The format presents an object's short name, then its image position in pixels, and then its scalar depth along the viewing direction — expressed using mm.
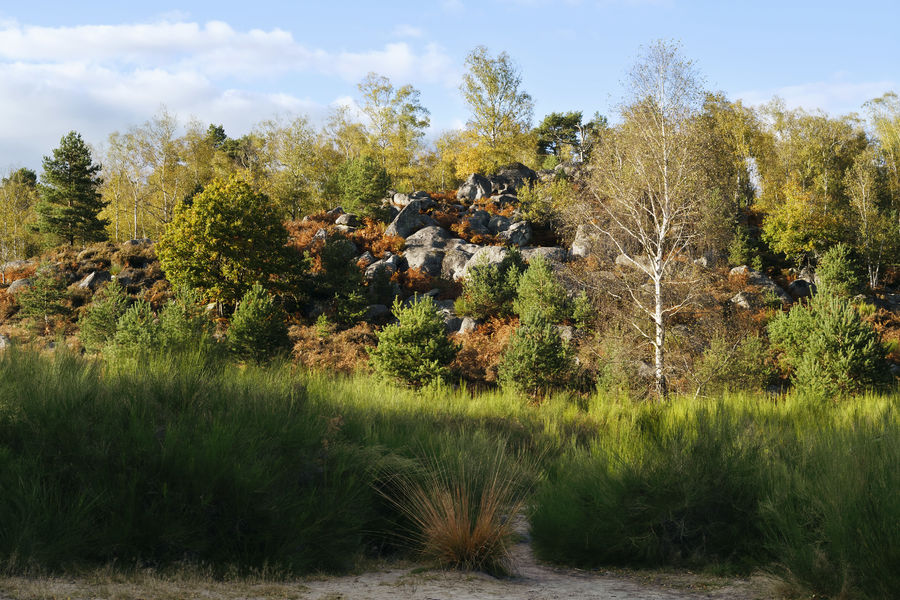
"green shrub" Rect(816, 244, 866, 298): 31525
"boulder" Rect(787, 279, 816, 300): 33969
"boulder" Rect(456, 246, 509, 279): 31647
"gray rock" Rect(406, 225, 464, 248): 36938
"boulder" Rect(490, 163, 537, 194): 47688
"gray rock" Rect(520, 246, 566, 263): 32922
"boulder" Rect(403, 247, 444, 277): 34625
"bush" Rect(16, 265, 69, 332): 29109
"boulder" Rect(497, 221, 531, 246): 37250
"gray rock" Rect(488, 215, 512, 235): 40250
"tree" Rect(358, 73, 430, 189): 56500
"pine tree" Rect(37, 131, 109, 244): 42406
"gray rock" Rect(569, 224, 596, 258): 32781
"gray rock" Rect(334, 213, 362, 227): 40812
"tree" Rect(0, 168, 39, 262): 51719
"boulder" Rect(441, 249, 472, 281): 34156
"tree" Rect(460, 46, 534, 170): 52219
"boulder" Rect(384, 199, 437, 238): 38875
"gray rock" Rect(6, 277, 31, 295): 34219
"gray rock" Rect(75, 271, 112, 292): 33781
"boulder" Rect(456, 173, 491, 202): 46688
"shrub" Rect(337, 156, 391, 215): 40938
